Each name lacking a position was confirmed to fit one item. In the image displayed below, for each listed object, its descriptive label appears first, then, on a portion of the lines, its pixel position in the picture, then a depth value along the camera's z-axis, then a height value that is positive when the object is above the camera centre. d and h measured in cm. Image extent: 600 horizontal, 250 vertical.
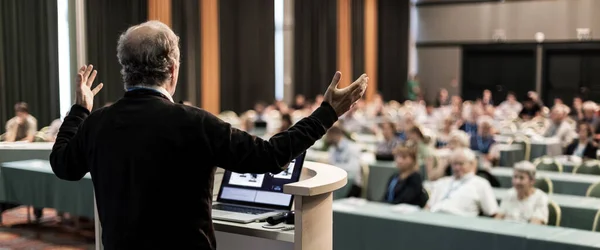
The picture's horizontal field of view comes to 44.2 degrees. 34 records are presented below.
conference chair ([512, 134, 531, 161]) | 942 -101
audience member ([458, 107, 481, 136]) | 1029 -82
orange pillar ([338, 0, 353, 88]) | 1656 +63
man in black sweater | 173 -20
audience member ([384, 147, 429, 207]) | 527 -84
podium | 200 -42
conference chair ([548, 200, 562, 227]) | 480 -96
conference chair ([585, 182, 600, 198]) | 544 -92
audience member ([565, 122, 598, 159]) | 829 -89
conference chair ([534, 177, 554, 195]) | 555 -90
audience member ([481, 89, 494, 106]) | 1547 -70
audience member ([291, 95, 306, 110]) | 1524 -74
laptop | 228 -42
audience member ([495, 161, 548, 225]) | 479 -90
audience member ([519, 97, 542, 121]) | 1490 -91
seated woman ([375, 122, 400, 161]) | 767 -83
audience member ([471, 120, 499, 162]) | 920 -91
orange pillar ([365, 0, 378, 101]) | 1917 +58
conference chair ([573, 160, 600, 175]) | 675 -94
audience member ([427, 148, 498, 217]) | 512 -88
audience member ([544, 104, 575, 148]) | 995 -84
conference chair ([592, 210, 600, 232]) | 457 -98
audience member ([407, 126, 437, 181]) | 736 -86
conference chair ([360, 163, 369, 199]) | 671 -102
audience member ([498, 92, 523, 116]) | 1588 -89
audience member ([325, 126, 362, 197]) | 689 -87
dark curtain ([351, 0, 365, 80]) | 1775 +74
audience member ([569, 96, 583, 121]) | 1235 -72
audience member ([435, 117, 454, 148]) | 972 -90
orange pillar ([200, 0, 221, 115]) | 1291 +10
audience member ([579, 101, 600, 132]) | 960 -67
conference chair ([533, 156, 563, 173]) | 691 -94
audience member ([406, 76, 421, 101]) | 1952 -61
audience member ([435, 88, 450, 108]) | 1783 -87
